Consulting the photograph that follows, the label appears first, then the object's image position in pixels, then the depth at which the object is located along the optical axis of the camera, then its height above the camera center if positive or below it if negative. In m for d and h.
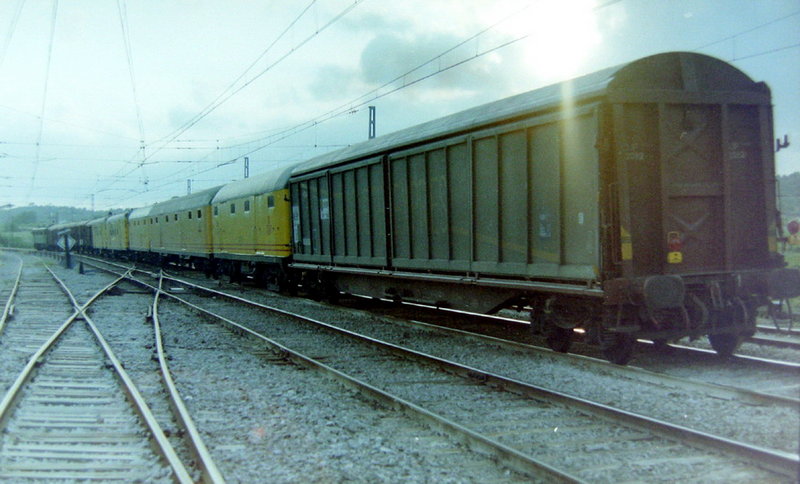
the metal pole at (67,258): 36.70 -0.61
